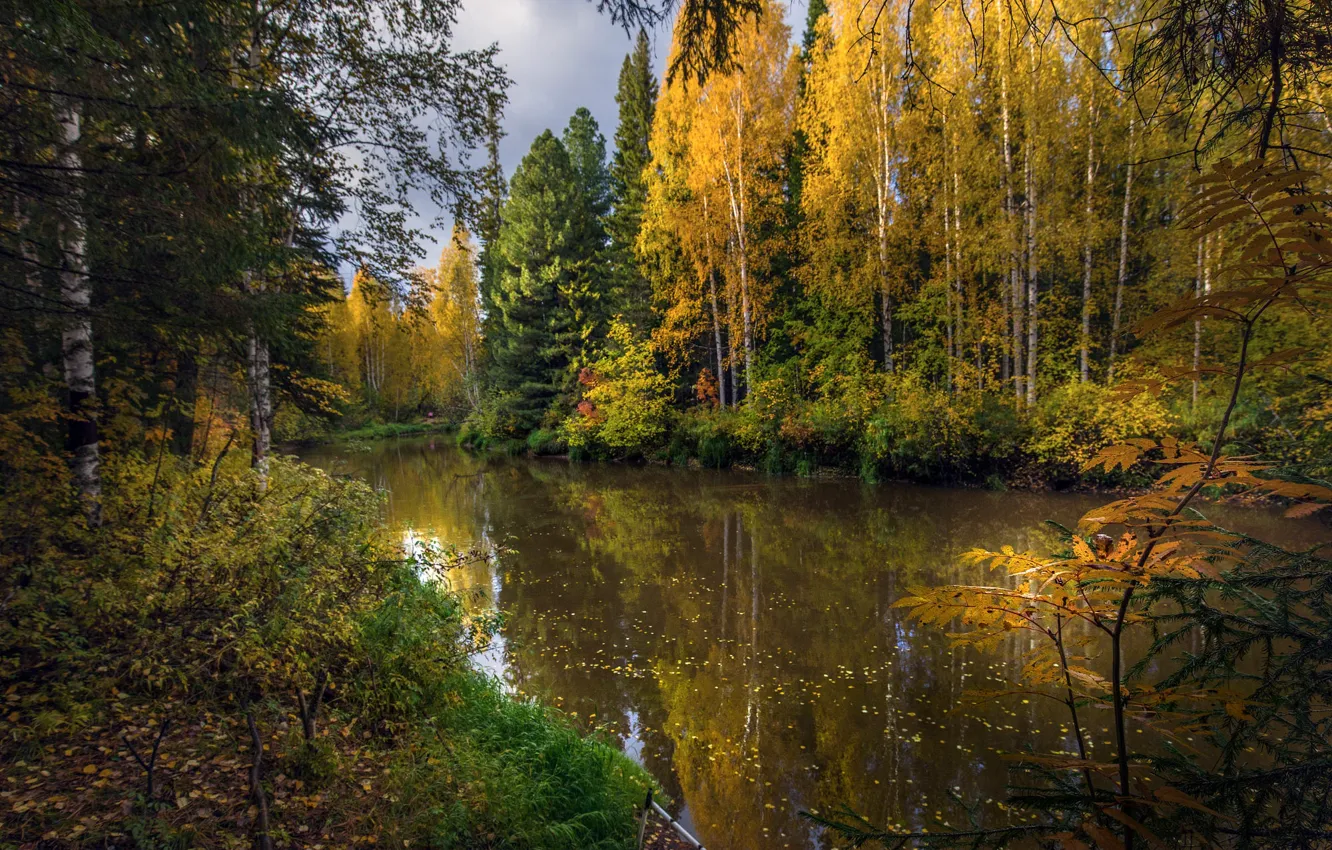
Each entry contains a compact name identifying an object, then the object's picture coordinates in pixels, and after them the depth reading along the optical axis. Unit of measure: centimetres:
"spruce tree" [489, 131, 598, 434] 2230
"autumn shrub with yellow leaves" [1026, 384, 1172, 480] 1058
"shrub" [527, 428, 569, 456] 2259
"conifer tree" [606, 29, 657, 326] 2062
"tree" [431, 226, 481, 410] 3517
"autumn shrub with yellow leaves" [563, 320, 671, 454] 1927
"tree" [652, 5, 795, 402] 1623
